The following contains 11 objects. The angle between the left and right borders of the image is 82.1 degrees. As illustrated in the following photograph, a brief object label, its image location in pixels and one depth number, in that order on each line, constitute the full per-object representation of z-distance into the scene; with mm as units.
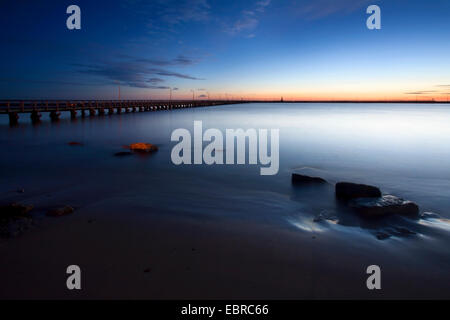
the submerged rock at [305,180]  7137
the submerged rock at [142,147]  11640
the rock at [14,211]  4430
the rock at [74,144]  13885
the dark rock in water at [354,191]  5523
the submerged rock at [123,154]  10930
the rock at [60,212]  4578
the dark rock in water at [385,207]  4809
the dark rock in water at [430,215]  5016
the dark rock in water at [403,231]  4203
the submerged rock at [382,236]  4051
